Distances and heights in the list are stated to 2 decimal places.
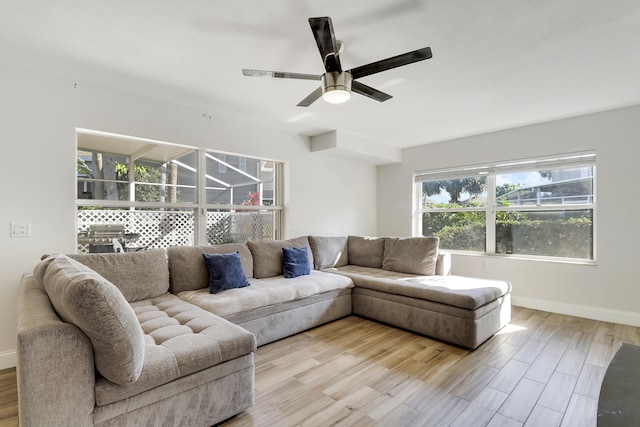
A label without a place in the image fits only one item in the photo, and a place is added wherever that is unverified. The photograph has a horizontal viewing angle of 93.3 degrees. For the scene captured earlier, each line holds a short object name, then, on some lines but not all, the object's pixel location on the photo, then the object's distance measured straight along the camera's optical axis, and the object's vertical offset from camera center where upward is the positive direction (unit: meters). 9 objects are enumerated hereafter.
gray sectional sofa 1.28 -0.75
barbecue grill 2.93 -0.25
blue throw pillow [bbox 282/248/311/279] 3.57 -0.60
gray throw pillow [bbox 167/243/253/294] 2.84 -0.53
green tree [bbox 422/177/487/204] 4.64 +0.42
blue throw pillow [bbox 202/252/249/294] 2.86 -0.58
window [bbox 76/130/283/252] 2.96 +0.20
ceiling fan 1.77 +0.95
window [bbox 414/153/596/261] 3.80 +0.08
